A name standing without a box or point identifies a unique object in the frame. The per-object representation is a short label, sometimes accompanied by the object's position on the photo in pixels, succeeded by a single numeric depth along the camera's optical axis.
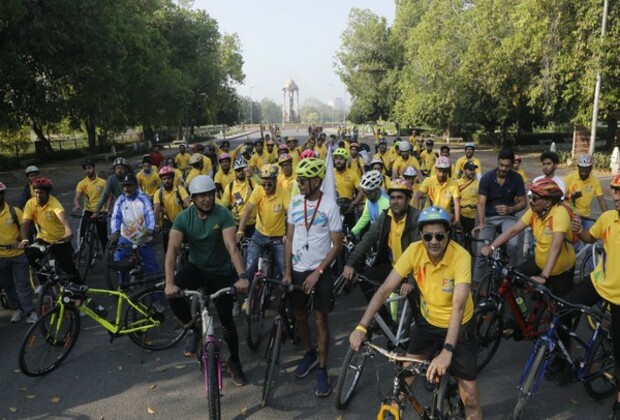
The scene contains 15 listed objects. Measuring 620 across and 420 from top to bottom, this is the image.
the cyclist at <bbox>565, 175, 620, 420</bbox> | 4.00
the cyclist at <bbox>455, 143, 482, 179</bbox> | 10.37
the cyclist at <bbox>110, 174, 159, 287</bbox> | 6.72
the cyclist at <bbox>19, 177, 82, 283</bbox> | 6.36
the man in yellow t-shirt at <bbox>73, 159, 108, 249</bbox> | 8.82
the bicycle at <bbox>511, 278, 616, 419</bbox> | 4.04
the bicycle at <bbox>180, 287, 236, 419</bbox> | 4.05
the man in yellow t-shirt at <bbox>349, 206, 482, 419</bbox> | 3.39
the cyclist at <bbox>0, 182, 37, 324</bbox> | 6.20
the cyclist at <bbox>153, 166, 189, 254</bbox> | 7.81
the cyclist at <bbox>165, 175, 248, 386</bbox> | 4.56
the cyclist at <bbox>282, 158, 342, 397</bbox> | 4.72
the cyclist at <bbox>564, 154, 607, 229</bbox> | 7.38
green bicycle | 5.25
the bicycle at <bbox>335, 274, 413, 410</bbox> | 4.48
